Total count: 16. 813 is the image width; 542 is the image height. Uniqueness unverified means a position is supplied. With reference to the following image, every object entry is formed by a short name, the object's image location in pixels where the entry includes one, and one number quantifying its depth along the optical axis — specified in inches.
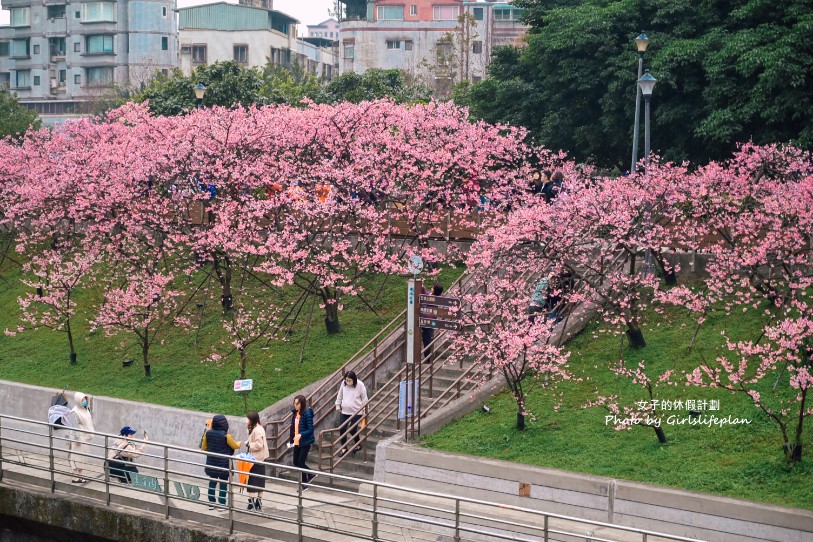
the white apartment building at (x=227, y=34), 3762.3
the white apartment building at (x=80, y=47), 3860.7
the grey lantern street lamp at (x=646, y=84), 999.6
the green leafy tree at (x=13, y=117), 2044.8
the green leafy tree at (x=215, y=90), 1770.4
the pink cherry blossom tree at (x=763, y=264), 776.9
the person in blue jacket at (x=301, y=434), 840.3
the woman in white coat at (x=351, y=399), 888.9
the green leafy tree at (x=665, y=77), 1070.4
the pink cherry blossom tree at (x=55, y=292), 1246.3
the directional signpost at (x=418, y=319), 821.2
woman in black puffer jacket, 749.9
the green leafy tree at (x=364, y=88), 2207.2
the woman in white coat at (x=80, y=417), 816.3
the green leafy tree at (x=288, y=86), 1938.2
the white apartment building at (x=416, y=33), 3523.6
